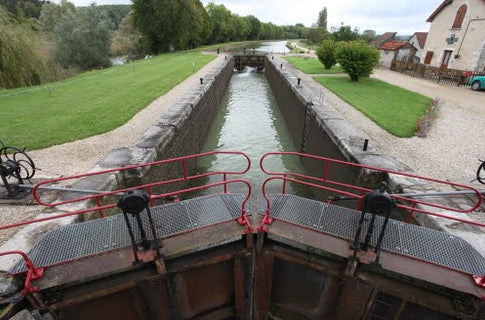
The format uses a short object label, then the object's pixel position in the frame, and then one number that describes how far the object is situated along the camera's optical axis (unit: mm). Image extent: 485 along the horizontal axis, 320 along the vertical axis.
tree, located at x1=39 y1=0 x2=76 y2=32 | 34438
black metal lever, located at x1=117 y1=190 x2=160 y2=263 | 2770
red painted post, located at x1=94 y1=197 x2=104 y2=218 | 4008
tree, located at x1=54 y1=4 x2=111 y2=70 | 27094
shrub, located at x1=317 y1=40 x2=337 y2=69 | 20078
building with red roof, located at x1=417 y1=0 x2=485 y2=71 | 17992
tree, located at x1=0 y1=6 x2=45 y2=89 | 13789
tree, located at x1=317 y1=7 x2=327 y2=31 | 88875
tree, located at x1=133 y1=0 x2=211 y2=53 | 35156
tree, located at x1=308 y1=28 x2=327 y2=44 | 50047
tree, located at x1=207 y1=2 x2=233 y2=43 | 61344
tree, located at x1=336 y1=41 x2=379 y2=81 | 15555
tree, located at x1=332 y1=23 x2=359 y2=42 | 29703
